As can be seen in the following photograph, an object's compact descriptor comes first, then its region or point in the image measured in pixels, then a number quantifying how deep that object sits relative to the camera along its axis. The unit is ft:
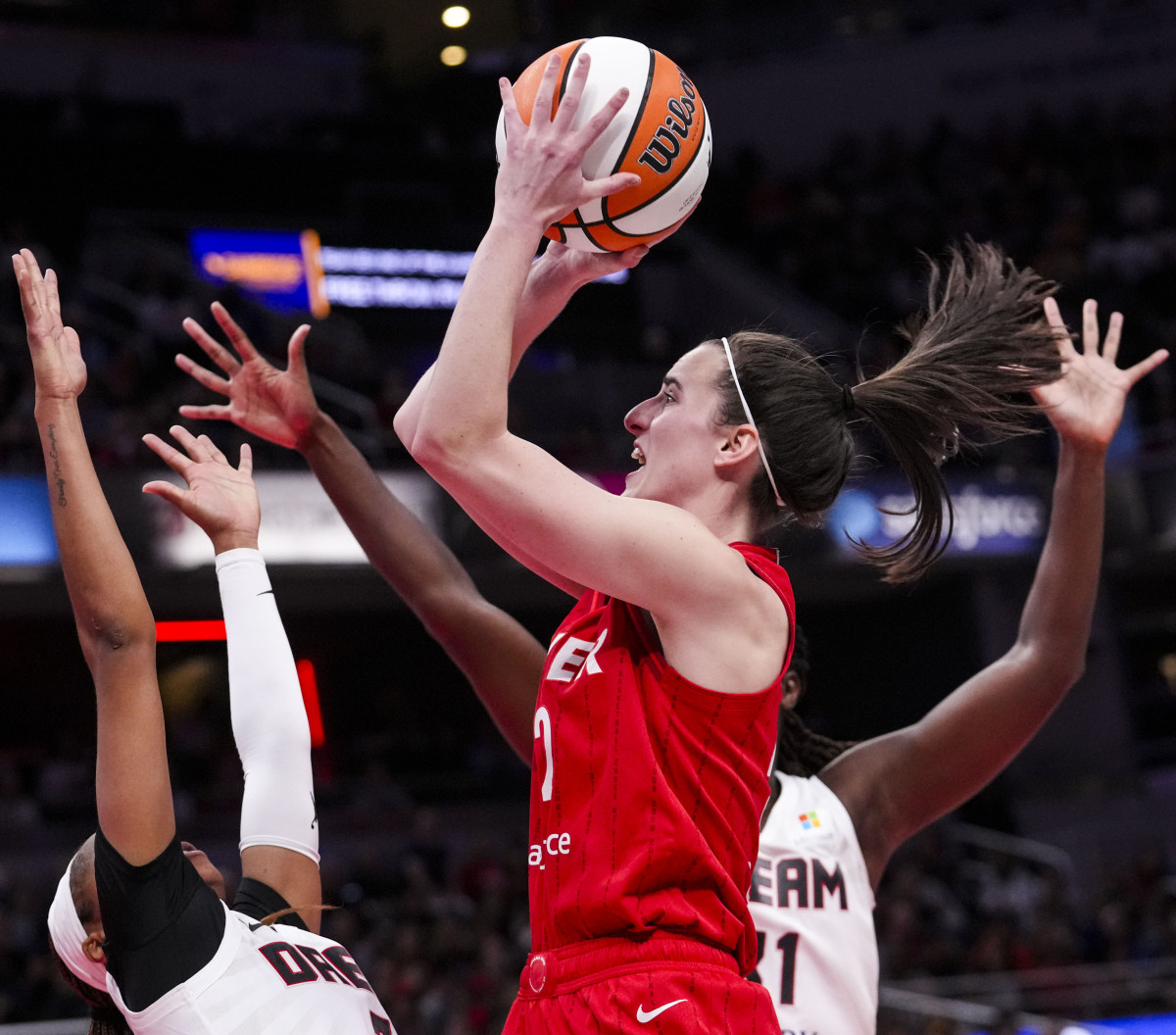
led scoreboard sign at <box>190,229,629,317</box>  53.52
